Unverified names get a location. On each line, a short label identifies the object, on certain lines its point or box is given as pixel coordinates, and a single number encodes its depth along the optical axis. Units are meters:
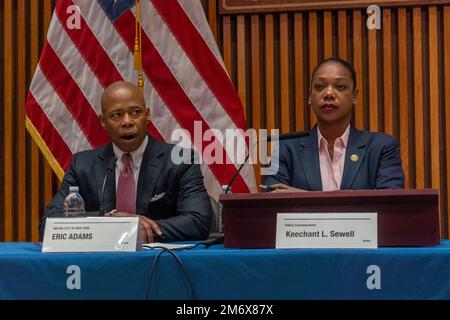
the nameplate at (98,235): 4.40
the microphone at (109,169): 6.27
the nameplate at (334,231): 4.21
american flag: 8.30
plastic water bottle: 5.97
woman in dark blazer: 6.30
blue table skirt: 3.99
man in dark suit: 6.24
